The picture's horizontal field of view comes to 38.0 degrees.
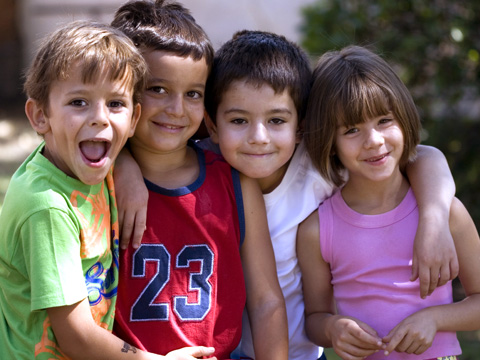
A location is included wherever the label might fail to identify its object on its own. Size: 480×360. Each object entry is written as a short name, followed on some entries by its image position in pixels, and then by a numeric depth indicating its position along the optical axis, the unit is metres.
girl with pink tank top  2.52
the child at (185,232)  2.35
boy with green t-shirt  2.05
